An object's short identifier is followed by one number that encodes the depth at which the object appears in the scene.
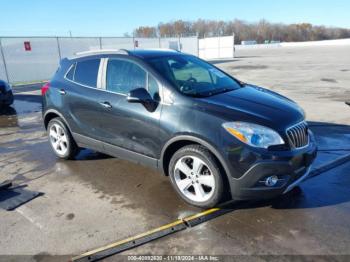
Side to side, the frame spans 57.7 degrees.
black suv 3.22
